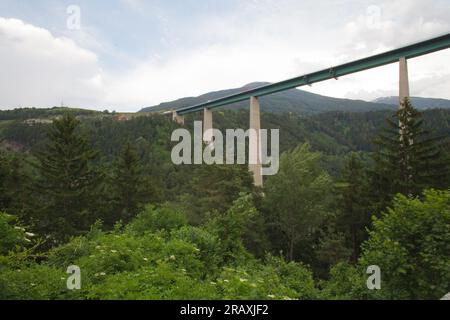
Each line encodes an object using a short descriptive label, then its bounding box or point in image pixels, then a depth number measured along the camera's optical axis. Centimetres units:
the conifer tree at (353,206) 2306
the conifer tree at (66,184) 2516
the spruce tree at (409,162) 1878
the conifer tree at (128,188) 2830
